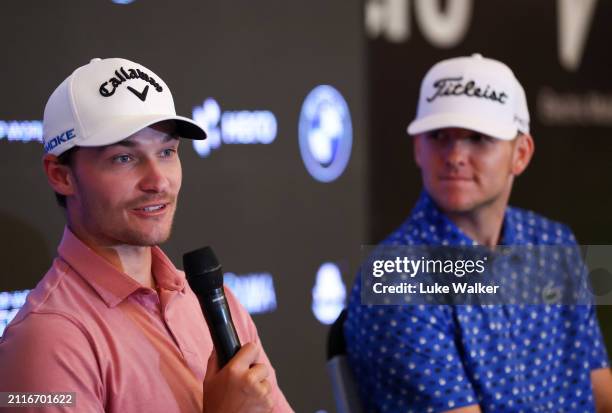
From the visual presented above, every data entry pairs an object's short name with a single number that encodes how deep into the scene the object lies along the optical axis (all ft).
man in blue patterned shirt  10.50
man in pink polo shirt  9.26
